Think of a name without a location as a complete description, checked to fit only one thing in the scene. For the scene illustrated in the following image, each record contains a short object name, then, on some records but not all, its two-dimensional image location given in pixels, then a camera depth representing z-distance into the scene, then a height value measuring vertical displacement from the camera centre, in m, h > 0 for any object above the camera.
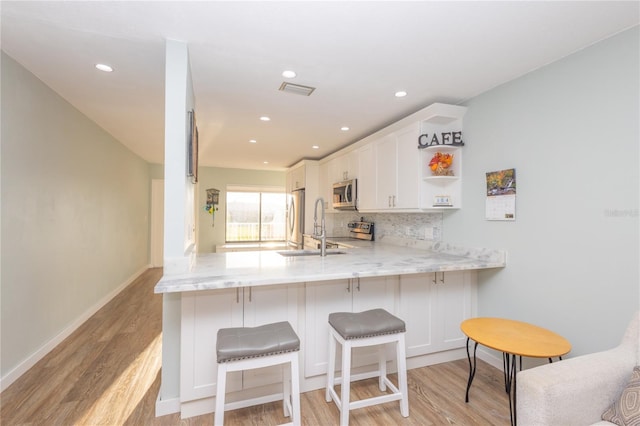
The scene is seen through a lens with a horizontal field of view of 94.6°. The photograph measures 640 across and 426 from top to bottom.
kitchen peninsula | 1.83 -0.63
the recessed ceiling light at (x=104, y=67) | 2.14 +1.07
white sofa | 1.20 -0.73
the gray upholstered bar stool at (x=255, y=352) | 1.47 -0.71
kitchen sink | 2.91 -0.39
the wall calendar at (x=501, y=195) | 2.32 +0.16
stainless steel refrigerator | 5.31 -0.10
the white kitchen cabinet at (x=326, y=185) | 4.91 +0.51
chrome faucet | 2.74 -0.28
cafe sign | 2.75 +0.71
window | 7.00 -0.01
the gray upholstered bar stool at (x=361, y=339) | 1.73 -0.77
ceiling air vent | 2.43 +1.06
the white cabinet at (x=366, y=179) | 3.67 +0.46
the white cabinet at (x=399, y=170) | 2.90 +0.47
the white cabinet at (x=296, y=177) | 5.37 +0.72
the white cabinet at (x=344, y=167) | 4.12 +0.70
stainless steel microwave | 4.08 +0.28
